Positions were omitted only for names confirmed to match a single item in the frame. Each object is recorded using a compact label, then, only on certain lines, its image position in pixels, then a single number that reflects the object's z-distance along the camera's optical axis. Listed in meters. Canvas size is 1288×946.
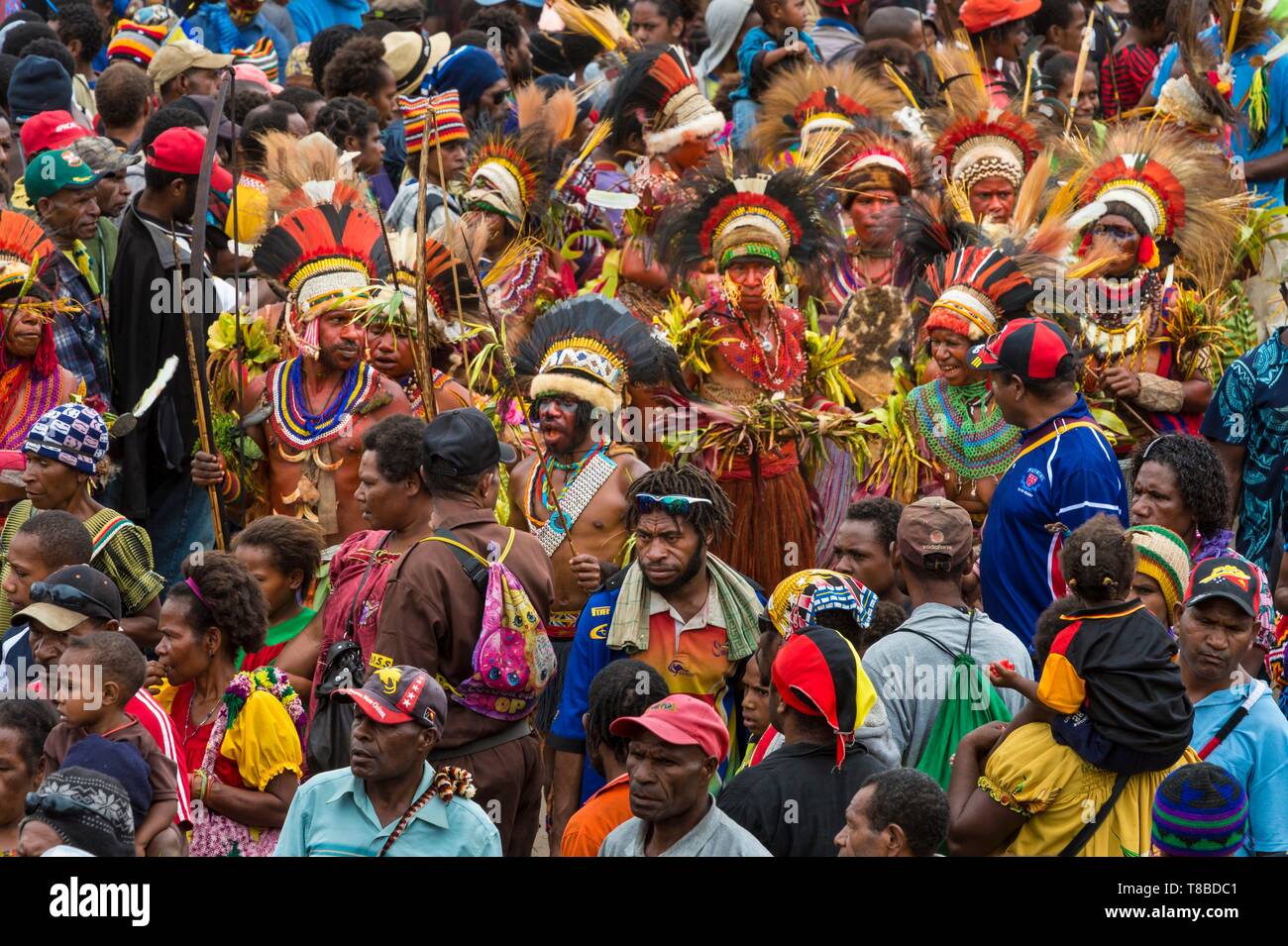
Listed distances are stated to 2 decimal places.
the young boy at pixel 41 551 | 13.77
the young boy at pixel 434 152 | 21.78
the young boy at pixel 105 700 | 11.19
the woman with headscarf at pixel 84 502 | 14.28
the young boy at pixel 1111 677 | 10.91
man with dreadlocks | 13.62
